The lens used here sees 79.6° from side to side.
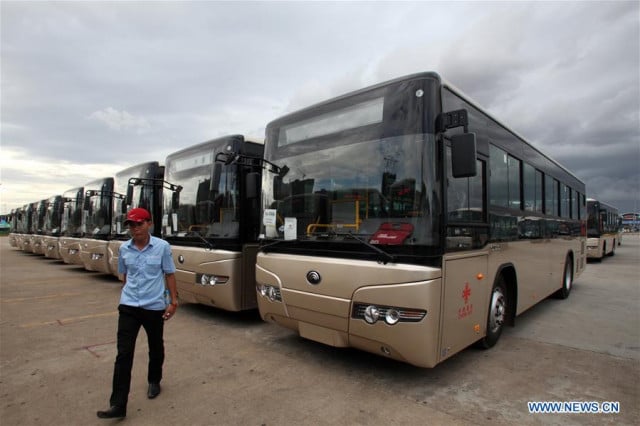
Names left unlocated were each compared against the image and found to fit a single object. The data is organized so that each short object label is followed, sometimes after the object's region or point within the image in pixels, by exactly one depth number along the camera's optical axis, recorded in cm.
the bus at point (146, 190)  860
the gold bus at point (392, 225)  346
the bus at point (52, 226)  1569
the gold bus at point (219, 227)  583
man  318
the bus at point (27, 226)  2042
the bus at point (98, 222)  1060
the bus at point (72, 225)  1246
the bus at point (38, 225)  1814
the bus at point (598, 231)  1762
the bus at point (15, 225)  2451
